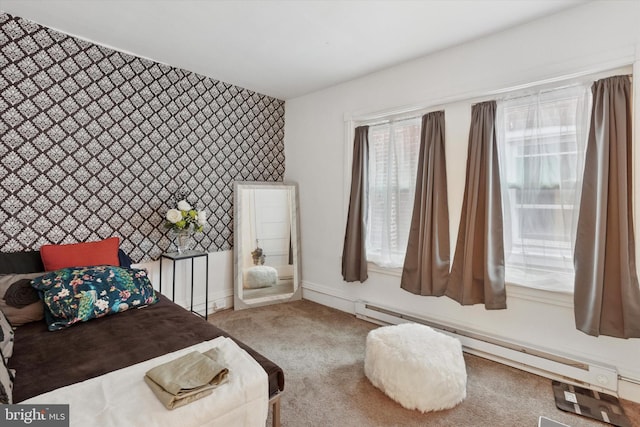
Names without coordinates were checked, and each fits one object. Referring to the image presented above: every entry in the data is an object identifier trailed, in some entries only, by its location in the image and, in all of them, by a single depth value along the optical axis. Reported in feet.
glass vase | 9.90
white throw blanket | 3.76
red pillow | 7.43
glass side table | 9.76
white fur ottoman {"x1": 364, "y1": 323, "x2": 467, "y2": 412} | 6.21
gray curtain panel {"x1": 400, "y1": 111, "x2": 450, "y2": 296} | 8.93
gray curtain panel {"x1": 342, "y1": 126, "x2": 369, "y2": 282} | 10.82
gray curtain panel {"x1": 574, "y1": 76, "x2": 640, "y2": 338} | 6.37
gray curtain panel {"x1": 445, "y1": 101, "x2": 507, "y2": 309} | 7.89
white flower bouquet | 9.49
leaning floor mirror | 11.80
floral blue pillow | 6.20
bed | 4.53
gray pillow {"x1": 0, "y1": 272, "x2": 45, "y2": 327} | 6.16
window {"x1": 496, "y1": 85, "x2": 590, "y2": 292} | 7.17
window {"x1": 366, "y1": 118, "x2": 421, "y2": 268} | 9.95
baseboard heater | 6.71
